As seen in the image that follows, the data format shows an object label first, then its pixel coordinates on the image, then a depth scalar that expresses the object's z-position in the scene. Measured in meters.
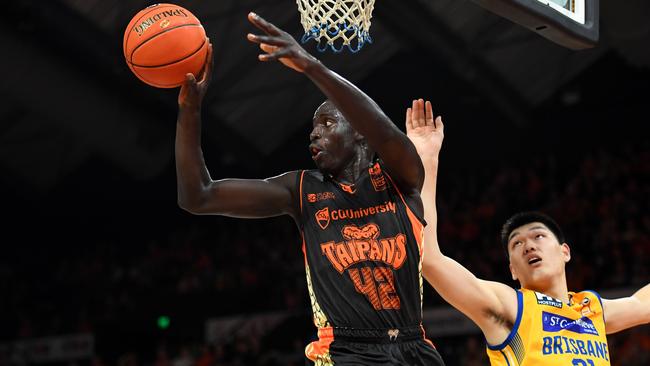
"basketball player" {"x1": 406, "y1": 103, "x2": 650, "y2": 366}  4.37
